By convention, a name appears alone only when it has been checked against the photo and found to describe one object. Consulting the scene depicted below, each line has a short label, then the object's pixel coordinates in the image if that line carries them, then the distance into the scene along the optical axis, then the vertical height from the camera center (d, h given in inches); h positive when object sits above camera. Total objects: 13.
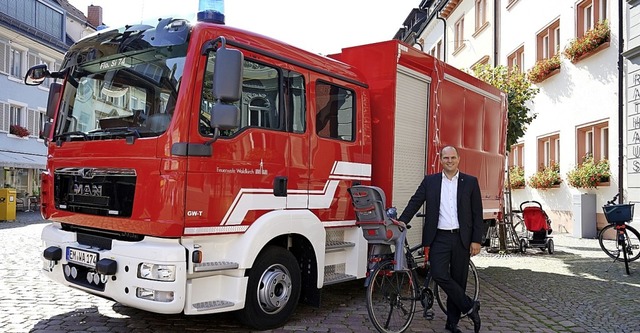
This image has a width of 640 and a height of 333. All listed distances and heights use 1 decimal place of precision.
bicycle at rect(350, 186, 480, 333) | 212.8 -33.5
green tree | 469.7 +75.2
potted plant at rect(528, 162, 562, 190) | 661.3 +9.4
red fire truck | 184.4 +5.5
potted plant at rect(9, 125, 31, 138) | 1045.2 +89.6
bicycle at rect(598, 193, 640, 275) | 369.1 -28.9
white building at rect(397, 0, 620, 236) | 579.2 +102.3
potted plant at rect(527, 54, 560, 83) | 674.8 +138.1
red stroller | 460.1 -32.9
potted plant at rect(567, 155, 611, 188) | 571.8 +11.8
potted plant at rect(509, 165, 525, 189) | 766.7 +10.5
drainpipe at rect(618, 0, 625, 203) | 546.3 +74.2
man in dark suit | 211.0 -16.7
